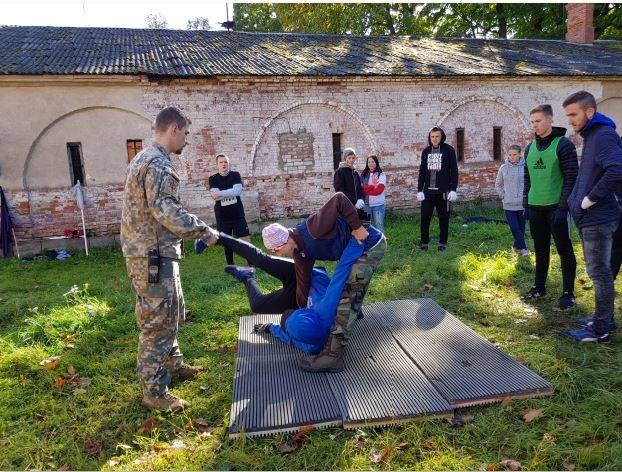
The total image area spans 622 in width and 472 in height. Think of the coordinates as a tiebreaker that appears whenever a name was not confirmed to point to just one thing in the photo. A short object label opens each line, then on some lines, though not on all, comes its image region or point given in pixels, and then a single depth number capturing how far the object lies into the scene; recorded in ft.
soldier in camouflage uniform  11.09
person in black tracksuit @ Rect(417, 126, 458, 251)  26.58
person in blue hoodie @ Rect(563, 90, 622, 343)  13.07
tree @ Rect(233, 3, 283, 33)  94.99
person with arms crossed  24.84
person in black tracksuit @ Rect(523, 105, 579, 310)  16.14
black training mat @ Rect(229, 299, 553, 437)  10.80
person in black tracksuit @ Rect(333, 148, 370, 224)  26.66
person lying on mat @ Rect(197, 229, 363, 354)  13.00
